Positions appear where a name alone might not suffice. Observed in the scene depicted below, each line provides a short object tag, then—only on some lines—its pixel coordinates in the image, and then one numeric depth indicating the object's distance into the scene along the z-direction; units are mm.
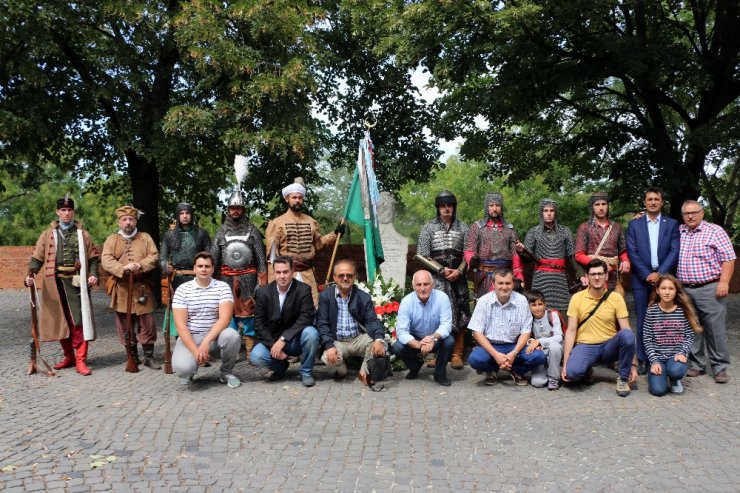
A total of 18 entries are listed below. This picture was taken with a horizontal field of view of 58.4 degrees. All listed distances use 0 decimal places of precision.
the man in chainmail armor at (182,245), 8016
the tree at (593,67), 9594
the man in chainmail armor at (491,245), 7645
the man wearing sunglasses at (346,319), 6715
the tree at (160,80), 9508
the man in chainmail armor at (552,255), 7602
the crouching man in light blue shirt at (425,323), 6652
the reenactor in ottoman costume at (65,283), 7383
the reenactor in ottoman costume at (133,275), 7551
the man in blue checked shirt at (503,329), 6562
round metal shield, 7875
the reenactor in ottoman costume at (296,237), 7926
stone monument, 11055
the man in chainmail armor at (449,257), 7680
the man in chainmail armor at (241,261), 7848
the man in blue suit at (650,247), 7137
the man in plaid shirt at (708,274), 6895
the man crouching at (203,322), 6410
